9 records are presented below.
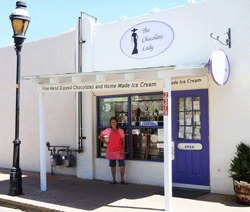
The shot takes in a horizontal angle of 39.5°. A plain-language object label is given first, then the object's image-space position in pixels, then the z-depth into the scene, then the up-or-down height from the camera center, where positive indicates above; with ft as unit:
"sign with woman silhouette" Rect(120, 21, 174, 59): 28.89 +6.64
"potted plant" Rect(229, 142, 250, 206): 21.40 -3.58
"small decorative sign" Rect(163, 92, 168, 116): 21.30 +0.84
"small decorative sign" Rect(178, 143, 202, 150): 26.40 -2.27
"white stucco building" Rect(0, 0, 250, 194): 24.45 +1.99
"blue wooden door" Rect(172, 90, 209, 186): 26.14 -1.53
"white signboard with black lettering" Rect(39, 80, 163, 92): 22.45 +2.21
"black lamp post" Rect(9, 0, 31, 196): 25.76 +4.35
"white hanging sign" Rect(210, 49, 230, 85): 21.62 +3.22
